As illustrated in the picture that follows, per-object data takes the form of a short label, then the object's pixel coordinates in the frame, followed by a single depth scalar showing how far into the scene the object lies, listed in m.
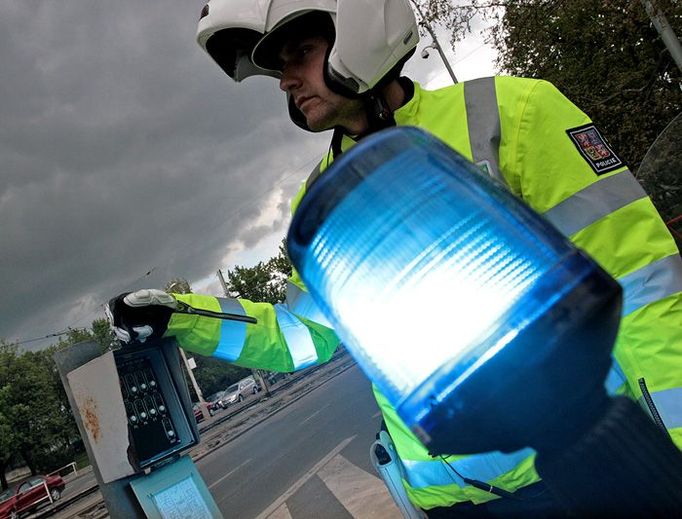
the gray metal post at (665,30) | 6.23
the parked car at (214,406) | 34.89
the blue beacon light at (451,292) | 0.38
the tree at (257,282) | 38.25
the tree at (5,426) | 33.88
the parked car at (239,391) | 34.84
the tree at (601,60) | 8.42
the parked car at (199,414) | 30.99
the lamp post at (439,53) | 23.10
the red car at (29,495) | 17.56
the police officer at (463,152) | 0.92
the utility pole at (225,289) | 32.44
